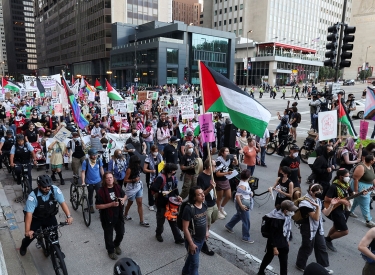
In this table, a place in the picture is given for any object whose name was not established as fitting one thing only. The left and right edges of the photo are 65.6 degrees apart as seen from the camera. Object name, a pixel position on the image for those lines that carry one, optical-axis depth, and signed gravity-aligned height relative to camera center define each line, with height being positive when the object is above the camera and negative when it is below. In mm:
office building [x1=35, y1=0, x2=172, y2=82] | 73312 +16672
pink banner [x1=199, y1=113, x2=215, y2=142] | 6402 -884
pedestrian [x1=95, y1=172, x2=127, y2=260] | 4934 -2090
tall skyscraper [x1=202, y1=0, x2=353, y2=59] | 85775 +22087
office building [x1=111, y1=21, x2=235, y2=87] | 59812 +7430
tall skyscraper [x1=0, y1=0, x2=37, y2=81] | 166625 +26530
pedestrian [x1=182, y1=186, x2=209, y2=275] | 4180 -2028
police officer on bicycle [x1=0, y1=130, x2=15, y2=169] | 8984 -1865
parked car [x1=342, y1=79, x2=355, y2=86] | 71088 +1666
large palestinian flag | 5367 -295
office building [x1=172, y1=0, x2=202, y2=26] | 179912 +47724
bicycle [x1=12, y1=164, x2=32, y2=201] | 7602 -2498
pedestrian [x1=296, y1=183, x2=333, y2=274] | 4582 -2242
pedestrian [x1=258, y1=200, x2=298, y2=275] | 4344 -2126
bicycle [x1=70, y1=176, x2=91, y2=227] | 6402 -2749
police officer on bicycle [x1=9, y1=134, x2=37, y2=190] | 7664 -1871
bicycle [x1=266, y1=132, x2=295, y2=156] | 12458 -2402
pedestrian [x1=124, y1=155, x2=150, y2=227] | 6066 -2101
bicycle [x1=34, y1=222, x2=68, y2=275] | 4398 -2518
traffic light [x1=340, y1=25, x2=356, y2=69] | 11875 +1794
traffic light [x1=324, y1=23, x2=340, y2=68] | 12359 +1841
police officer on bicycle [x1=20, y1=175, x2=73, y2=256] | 4477 -1927
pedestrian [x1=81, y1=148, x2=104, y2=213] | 6570 -1990
